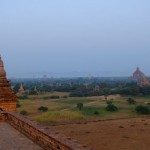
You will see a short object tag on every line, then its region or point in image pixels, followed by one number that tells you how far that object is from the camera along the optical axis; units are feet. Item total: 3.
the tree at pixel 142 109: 149.38
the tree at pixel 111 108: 157.68
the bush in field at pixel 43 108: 164.56
